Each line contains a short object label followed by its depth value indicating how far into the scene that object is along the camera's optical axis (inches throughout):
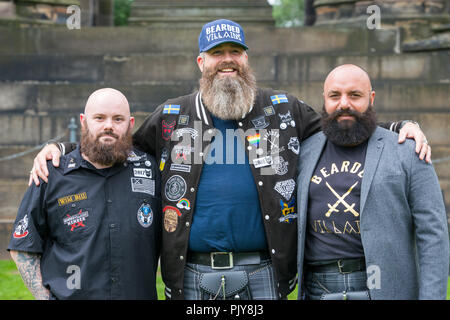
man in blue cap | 145.0
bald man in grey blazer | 131.6
